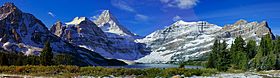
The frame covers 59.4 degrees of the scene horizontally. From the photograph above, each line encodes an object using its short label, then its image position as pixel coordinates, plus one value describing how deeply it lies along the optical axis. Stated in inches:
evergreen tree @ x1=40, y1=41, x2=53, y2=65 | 2769.6
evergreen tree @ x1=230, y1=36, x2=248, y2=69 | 3740.5
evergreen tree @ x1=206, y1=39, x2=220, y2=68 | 3710.3
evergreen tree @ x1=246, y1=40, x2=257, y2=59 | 4195.7
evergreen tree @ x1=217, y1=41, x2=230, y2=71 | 3197.9
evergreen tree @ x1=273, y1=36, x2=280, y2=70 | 3816.7
